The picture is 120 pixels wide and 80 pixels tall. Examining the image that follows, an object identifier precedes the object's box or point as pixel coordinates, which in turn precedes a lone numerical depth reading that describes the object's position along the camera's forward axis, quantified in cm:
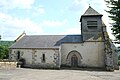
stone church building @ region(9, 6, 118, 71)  1698
